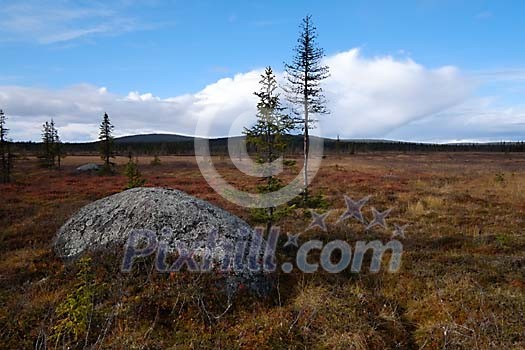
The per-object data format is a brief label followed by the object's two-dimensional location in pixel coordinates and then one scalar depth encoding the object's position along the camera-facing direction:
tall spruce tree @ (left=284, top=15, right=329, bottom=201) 14.13
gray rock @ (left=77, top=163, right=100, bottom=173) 45.72
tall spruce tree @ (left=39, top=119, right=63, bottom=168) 45.75
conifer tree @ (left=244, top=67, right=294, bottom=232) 10.13
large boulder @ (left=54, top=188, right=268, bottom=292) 7.81
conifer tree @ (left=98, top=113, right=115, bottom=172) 41.88
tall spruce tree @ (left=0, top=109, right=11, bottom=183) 32.30
